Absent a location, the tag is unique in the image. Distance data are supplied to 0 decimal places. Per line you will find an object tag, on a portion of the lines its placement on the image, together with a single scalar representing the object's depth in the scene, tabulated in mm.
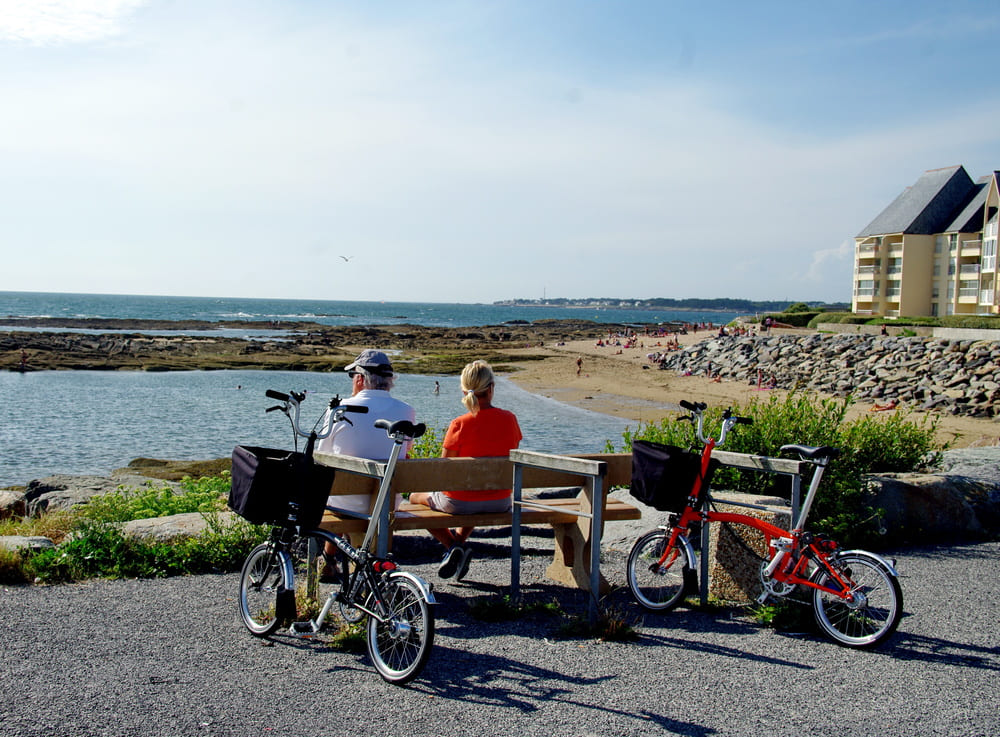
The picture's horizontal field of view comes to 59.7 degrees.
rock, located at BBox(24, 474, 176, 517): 12828
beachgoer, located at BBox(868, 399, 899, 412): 27981
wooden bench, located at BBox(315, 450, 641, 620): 5480
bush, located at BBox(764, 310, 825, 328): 59438
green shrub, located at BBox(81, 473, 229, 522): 8648
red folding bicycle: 5188
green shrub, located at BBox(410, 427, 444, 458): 10586
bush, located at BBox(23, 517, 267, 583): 6367
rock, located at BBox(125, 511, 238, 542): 7156
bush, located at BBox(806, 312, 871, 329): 47141
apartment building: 54062
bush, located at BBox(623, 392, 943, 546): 8039
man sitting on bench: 5996
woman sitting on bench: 6238
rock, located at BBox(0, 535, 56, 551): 6668
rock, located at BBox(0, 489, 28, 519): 12172
